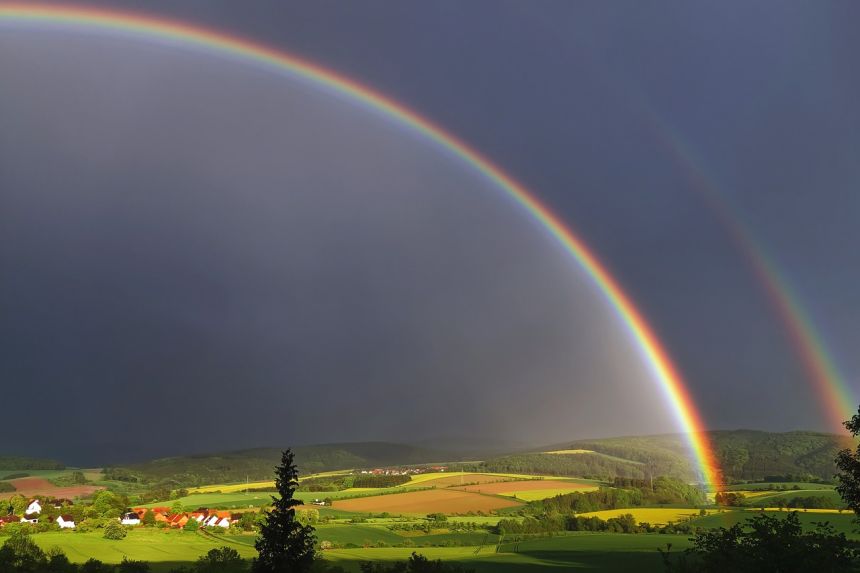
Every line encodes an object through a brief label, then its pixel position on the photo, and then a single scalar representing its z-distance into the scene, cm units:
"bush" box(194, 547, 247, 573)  4498
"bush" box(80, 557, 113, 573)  4394
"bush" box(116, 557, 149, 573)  4506
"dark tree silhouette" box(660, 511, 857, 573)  2043
